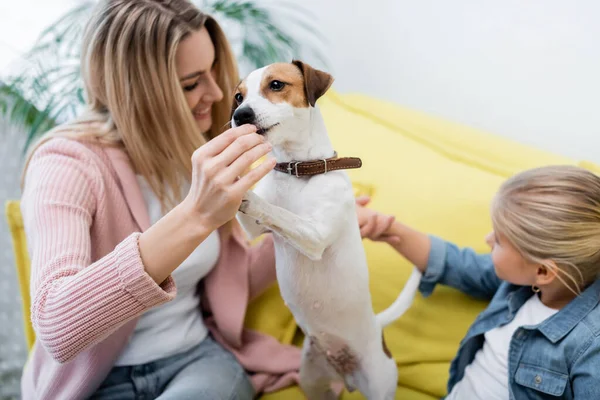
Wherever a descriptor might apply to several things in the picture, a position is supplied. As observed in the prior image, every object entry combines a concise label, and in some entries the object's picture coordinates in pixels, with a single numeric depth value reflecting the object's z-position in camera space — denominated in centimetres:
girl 81
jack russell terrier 63
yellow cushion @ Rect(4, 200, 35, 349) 115
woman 68
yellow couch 109
